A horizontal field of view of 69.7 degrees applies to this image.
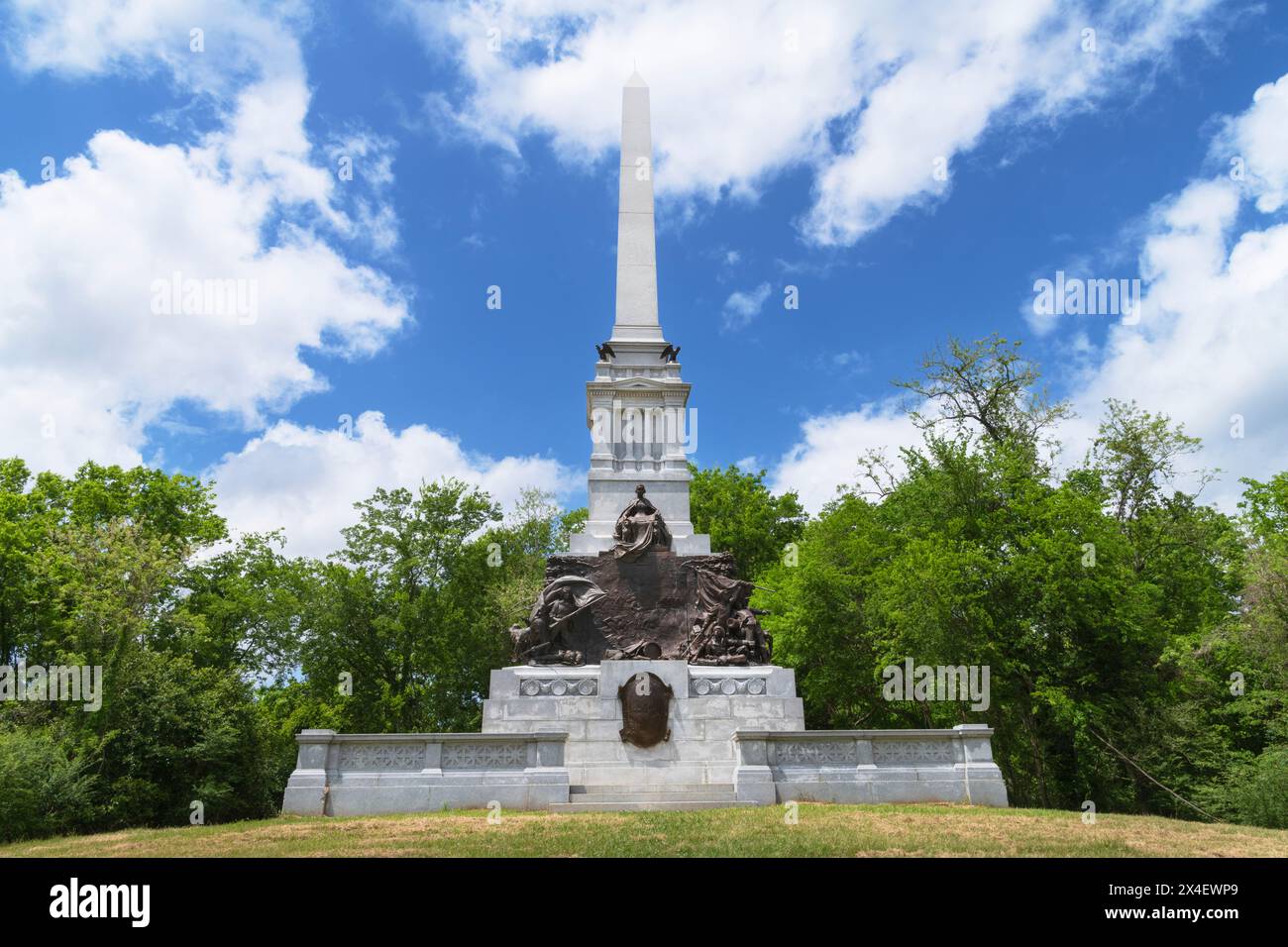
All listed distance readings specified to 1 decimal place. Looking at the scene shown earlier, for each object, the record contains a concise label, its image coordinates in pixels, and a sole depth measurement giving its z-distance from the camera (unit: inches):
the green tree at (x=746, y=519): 1817.2
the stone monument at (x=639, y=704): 673.0
